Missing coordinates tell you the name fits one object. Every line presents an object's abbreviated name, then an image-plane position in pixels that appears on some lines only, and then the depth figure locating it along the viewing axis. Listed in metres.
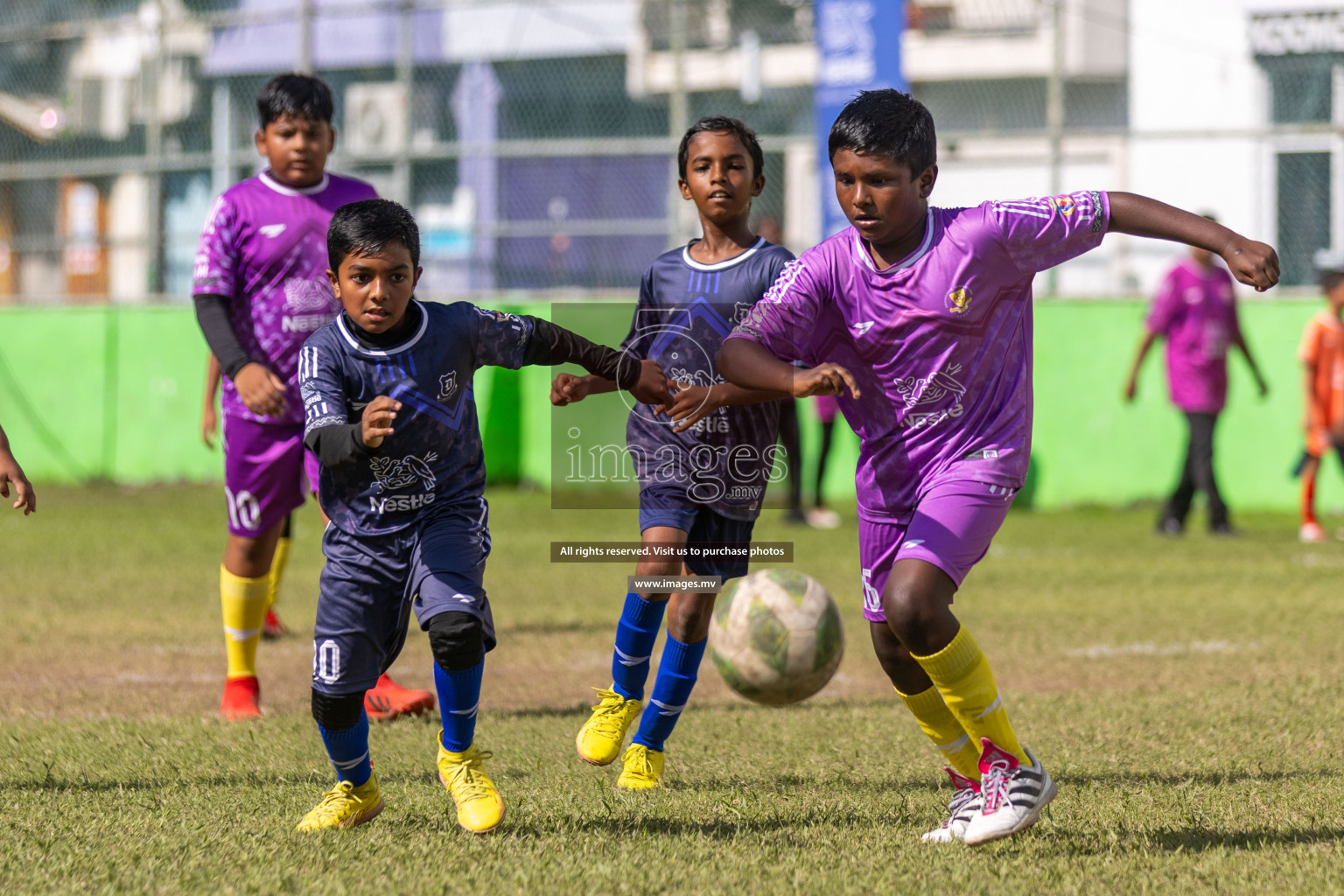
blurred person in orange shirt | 23.84
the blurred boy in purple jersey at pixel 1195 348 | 23.92
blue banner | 29.02
